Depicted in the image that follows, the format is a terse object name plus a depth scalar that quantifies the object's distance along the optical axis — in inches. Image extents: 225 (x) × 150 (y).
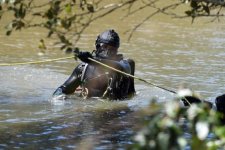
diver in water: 663.8
